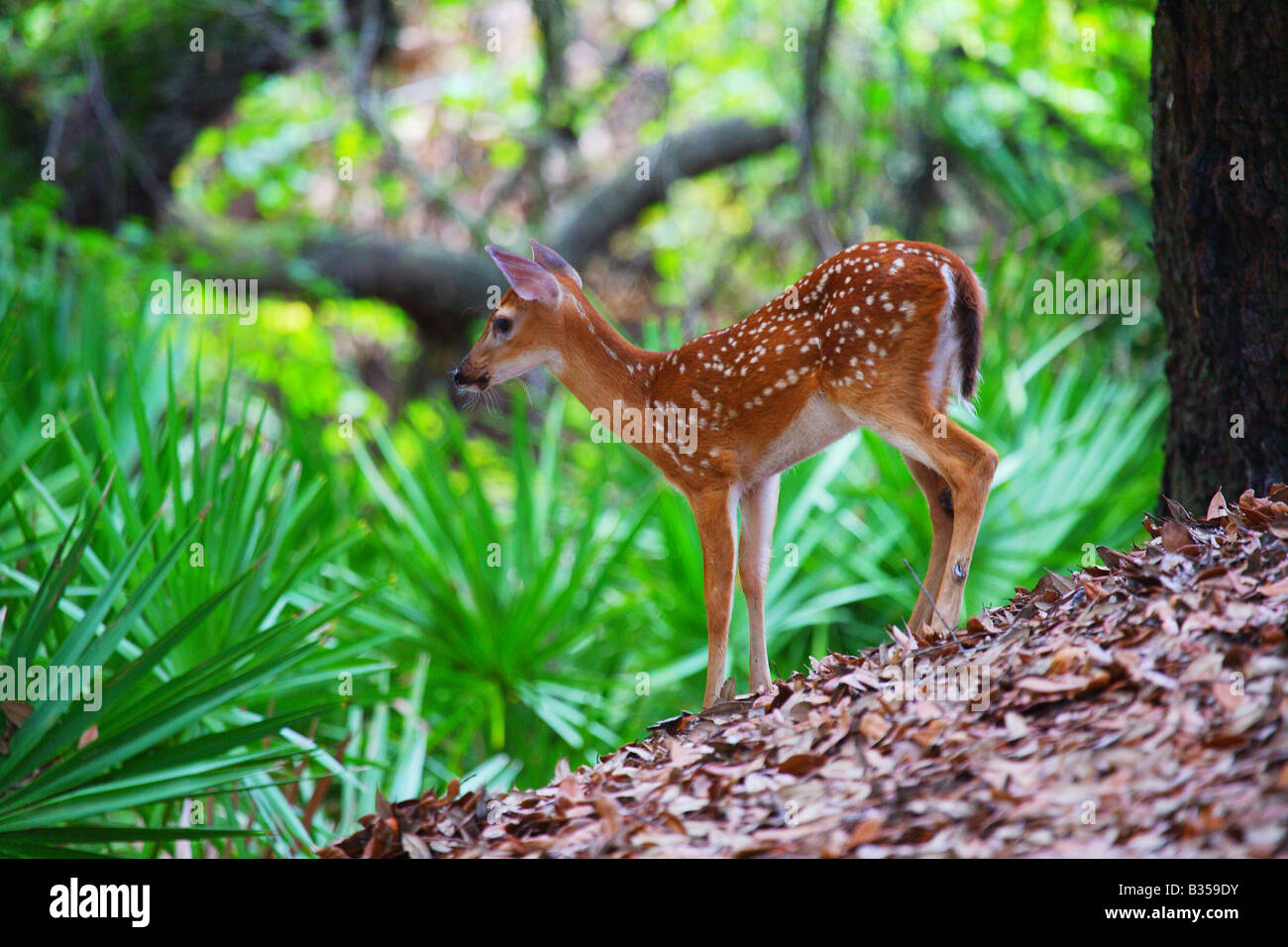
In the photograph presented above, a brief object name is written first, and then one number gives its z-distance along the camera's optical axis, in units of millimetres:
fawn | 3738
